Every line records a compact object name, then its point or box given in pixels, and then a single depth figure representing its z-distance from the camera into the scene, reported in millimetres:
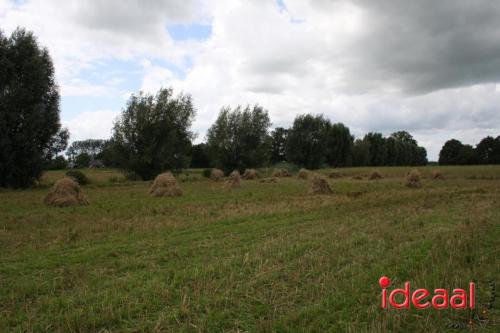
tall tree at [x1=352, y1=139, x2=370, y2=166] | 88625
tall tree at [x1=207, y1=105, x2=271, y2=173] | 56156
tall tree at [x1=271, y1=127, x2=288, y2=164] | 104188
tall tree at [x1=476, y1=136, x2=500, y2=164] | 83250
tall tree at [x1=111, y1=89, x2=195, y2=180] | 39406
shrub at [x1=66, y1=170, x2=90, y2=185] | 32844
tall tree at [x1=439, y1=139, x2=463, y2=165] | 100438
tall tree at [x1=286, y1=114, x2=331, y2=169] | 72000
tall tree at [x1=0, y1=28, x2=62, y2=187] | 28328
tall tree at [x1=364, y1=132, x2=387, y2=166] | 98544
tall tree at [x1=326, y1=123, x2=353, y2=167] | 81875
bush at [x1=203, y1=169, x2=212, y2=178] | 49094
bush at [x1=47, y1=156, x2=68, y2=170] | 31306
